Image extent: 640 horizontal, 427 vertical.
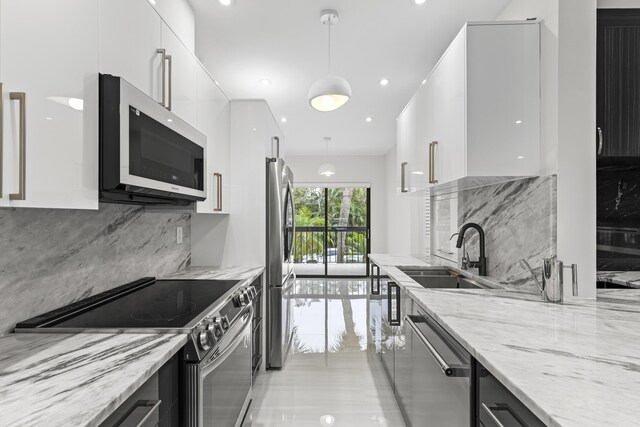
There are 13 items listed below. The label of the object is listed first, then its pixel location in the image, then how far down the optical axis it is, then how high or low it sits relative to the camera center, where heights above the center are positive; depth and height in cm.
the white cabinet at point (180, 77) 175 +76
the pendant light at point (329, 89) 248 +92
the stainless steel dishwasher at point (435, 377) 118 -62
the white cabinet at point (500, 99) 175 +60
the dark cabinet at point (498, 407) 81 -46
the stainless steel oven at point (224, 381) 121 -65
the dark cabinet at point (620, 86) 168 +63
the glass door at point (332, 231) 767 -23
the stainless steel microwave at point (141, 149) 124 +29
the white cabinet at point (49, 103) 85 +32
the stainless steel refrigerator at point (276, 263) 288 -34
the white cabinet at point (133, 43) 128 +70
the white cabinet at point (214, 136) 225 +59
